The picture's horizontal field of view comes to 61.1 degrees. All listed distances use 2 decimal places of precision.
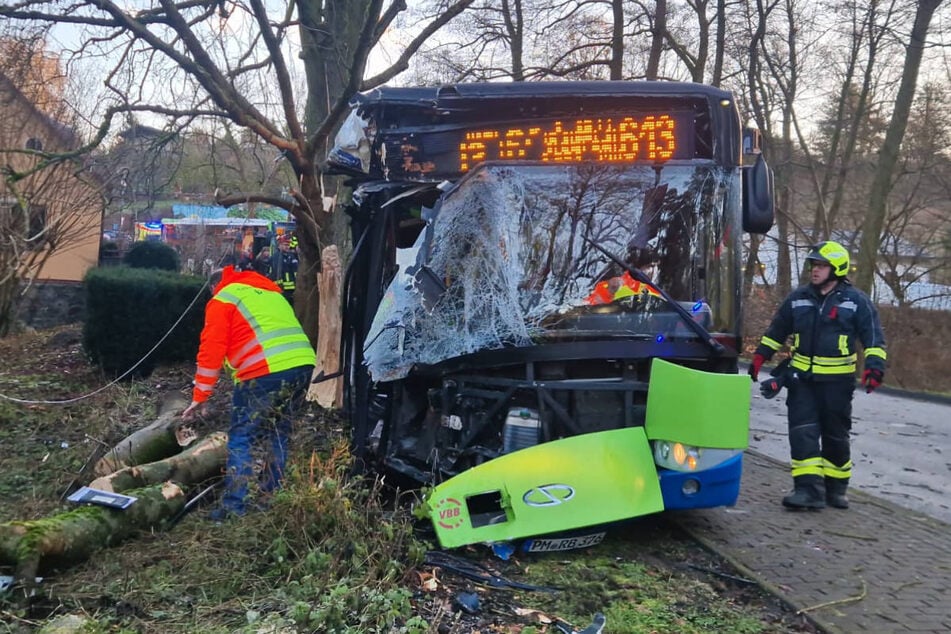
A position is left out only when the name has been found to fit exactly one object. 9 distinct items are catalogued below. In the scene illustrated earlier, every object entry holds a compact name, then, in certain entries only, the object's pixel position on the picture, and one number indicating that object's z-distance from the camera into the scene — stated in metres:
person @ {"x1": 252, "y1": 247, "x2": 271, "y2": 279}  10.47
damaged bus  4.40
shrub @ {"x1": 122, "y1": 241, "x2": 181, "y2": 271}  16.20
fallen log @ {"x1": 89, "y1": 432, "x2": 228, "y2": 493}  5.19
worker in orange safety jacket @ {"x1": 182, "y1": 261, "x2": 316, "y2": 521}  5.09
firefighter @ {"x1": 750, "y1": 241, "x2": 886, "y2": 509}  5.69
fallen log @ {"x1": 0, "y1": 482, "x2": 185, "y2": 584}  3.76
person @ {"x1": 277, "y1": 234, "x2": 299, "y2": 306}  12.09
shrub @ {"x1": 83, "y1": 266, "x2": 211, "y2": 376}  10.04
